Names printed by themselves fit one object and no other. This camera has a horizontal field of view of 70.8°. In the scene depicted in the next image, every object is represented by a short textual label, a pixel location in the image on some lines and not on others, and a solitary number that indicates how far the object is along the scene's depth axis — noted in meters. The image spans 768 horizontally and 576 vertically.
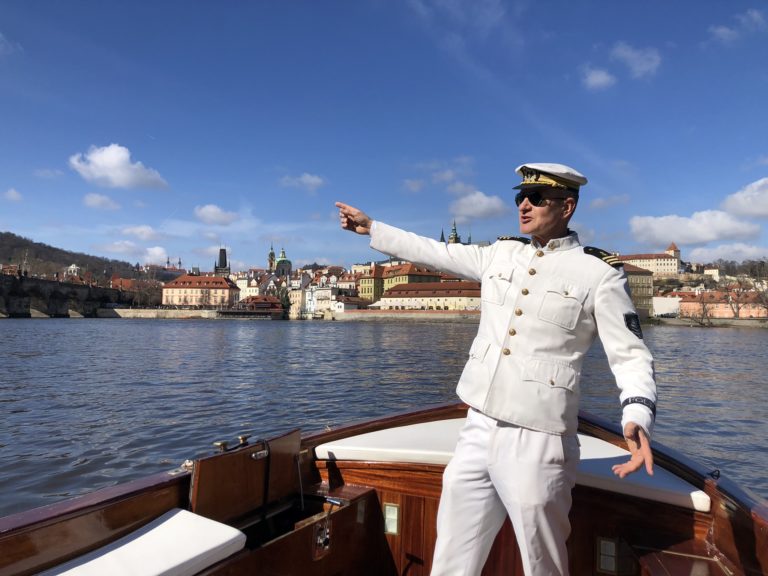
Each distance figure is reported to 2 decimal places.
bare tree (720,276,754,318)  90.43
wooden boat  2.10
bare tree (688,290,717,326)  84.31
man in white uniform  2.02
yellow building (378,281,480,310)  100.94
